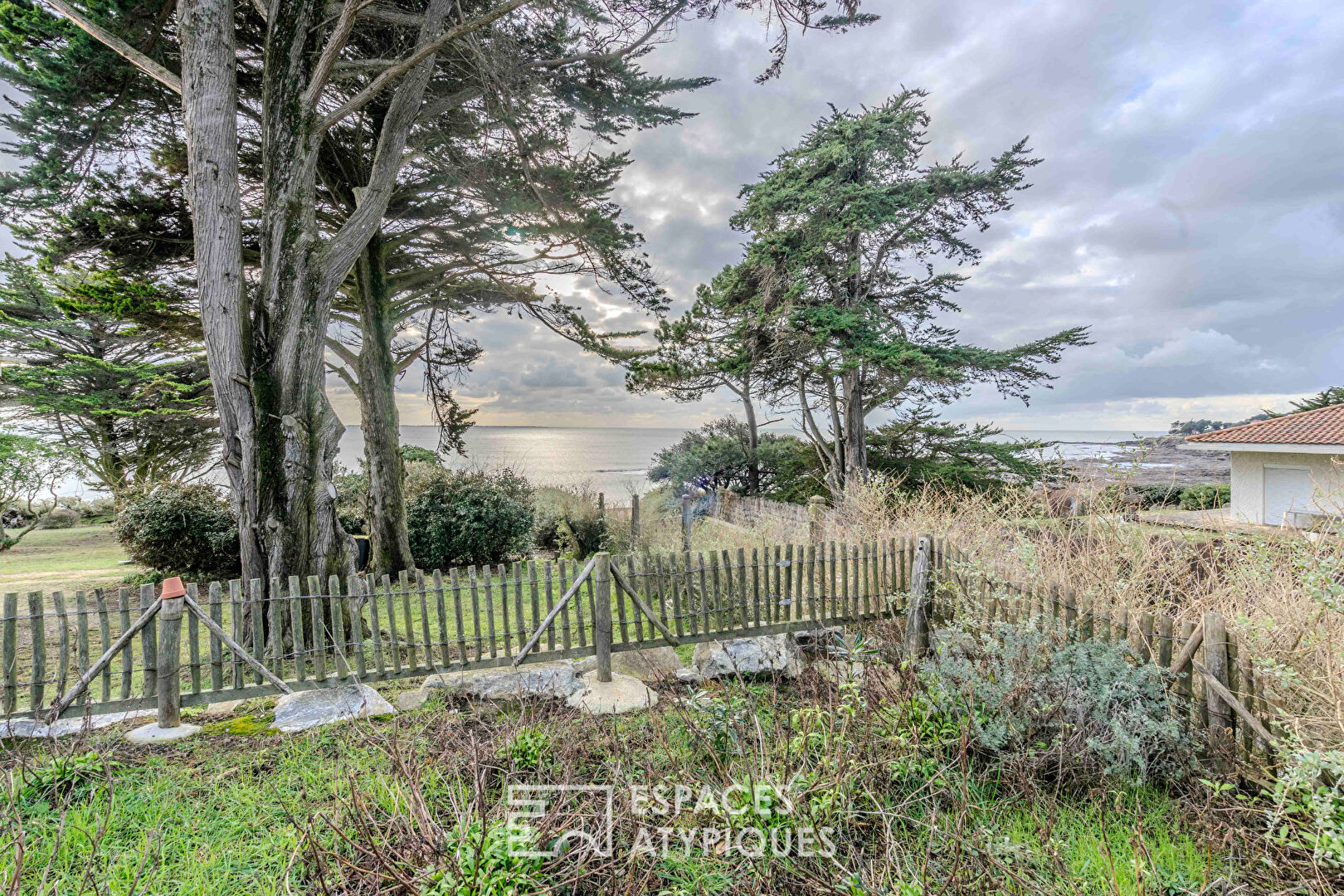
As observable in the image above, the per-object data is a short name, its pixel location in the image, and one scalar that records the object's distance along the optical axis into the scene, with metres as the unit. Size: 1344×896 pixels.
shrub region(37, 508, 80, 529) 15.30
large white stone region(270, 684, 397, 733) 3.69
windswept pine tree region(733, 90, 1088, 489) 11.79
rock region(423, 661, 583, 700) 4.03
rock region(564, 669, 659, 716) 3.99
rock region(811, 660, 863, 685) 3.07
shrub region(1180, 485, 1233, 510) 15.10
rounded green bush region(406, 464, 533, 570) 9.62
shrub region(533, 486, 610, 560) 11.95
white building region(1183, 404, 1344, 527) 11.97
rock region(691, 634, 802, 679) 4.84
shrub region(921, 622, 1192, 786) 2.75
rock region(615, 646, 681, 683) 5.08
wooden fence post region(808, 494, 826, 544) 8.63
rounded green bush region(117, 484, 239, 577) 8.06
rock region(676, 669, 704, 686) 4.78
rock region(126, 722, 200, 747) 3.49
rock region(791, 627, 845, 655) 5.06
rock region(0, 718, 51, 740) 3.39
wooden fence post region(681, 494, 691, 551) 11.30
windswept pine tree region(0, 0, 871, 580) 5.25
